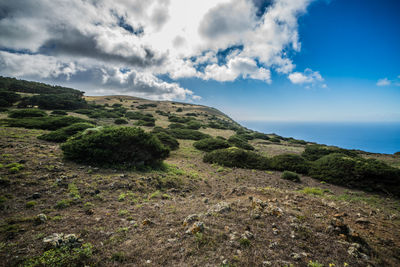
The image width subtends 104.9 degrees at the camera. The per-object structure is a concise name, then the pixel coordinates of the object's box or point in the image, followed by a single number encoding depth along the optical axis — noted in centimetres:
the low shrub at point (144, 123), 2402
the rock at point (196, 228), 359
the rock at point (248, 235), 352
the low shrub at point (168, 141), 1442
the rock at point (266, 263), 279
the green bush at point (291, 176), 943
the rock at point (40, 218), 353
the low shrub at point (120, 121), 2242
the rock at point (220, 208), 461
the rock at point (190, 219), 399
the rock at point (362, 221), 444
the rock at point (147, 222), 402
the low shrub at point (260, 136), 2732
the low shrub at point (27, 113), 1434
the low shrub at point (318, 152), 1387
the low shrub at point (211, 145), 1491
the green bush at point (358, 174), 801
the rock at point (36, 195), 443
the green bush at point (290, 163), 1079
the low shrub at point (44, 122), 1185
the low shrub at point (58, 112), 2100
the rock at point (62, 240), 290
